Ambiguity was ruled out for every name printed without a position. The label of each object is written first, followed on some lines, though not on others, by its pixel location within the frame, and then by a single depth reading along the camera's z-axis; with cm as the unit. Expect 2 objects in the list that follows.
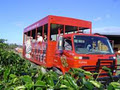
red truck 359
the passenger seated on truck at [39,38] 553
